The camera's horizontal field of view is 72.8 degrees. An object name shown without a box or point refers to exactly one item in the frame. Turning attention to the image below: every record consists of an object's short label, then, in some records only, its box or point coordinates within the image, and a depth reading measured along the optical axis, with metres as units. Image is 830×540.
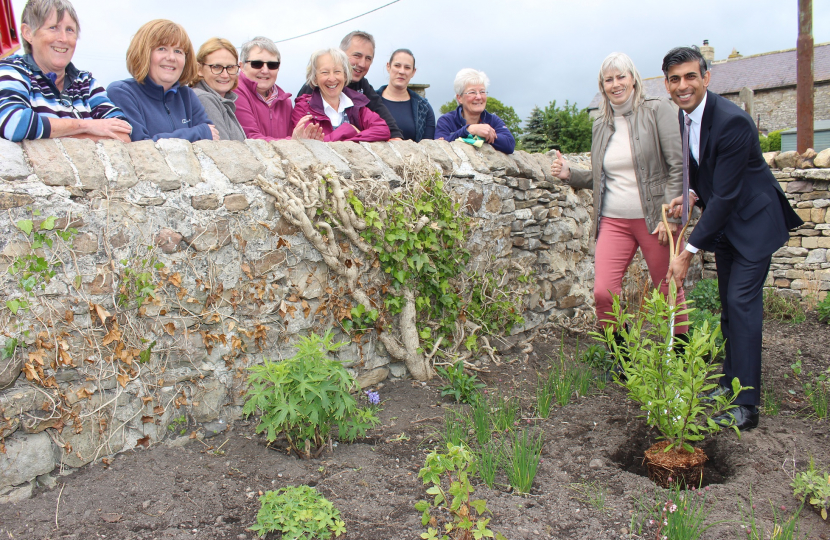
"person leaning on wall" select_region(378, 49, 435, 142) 4.57
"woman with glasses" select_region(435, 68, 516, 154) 4.20
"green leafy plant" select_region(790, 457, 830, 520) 2.22
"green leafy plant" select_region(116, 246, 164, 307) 2.57
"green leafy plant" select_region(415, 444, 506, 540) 1.95
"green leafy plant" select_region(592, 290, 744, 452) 2.40
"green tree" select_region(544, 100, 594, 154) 13.69
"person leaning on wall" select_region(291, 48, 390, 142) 3.76
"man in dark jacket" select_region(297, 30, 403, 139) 4.27
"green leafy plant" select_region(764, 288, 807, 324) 5.69
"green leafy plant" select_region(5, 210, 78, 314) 2.34
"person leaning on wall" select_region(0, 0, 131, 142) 2.45
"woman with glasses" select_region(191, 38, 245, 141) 3.47
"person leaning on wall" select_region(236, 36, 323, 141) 3.73
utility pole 7.45
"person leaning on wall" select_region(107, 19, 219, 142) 2.97
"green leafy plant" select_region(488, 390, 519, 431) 2.87
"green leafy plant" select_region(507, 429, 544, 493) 2.38
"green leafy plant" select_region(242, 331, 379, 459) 2.38
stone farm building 24.70
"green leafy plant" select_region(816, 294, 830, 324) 5.54
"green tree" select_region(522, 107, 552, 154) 13.58
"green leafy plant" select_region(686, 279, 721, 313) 5.91
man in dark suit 2.82
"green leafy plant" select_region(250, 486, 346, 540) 2.06
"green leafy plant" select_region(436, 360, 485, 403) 3.30
